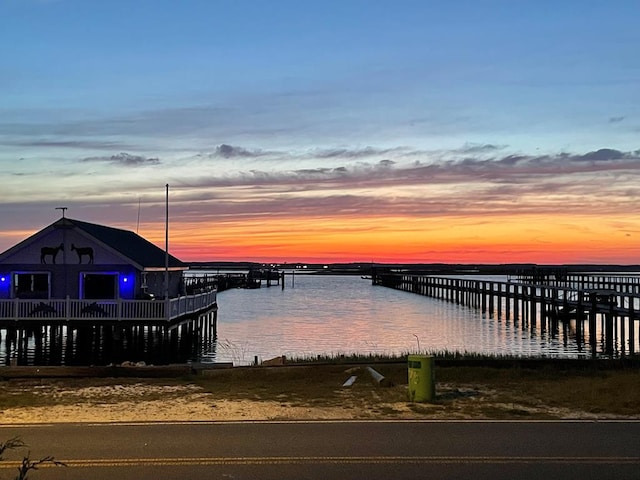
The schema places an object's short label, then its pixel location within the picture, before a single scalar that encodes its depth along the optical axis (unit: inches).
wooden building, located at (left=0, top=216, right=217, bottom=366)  1411.2
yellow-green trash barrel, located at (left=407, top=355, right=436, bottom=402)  574.6
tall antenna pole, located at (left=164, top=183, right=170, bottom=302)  1477.7
